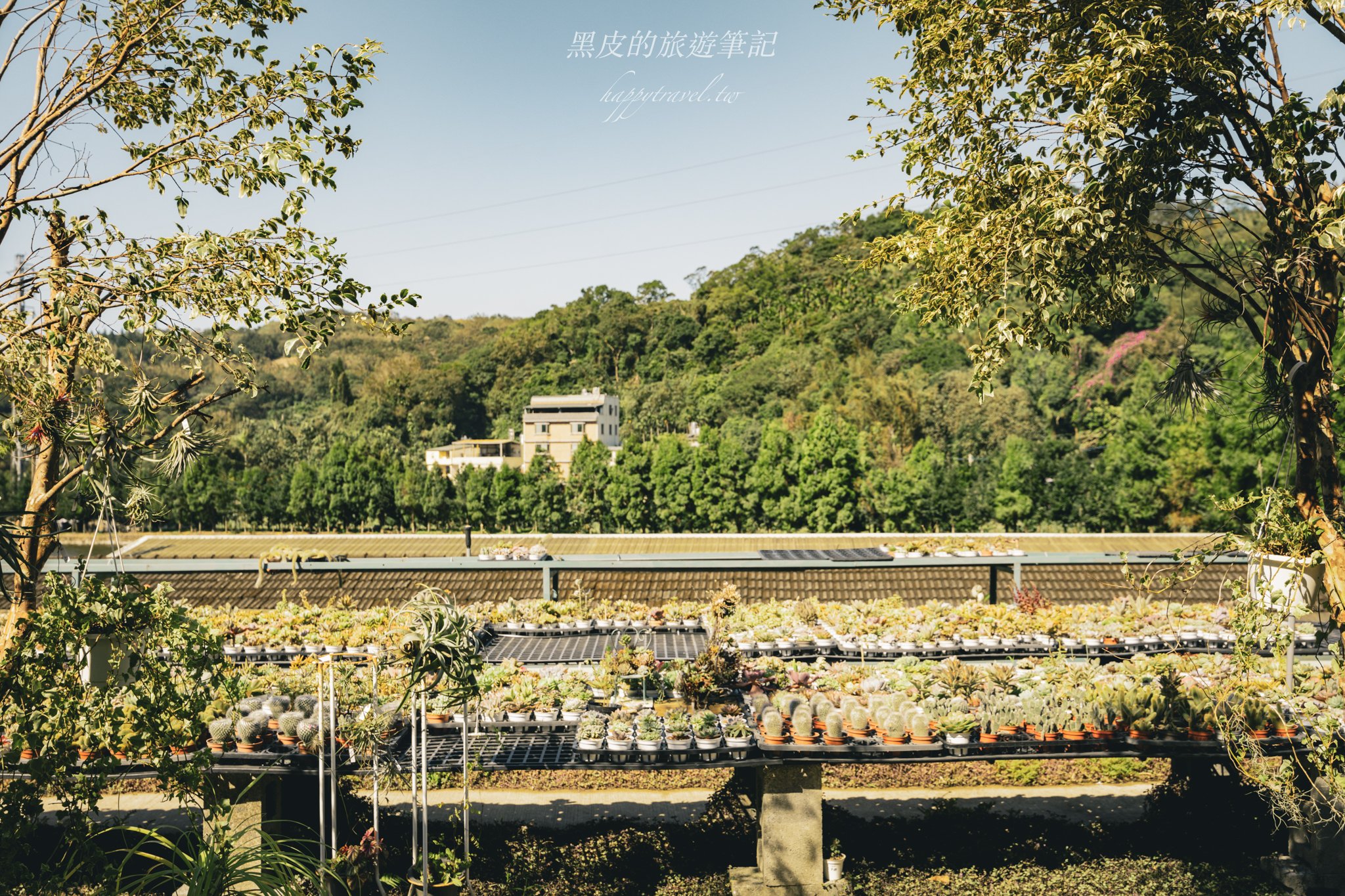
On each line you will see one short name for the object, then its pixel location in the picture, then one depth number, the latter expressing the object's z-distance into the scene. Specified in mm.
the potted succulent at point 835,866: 6199
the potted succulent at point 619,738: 5867
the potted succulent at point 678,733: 5812
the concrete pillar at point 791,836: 6023
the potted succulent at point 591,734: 5922
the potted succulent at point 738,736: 5891
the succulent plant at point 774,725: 5918
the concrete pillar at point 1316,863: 6222
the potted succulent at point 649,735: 5844
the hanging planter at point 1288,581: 4262
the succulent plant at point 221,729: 5844
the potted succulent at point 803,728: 5912
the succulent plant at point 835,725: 5887
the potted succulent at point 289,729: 5895
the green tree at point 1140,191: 4520
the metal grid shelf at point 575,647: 8211
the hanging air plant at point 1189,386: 5223
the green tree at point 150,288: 4270
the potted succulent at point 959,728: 5984
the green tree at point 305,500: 37906
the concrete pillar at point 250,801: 5930
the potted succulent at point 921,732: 5953
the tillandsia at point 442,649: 4492
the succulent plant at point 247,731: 5797
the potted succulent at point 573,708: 6625
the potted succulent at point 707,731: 5844
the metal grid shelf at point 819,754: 5832
